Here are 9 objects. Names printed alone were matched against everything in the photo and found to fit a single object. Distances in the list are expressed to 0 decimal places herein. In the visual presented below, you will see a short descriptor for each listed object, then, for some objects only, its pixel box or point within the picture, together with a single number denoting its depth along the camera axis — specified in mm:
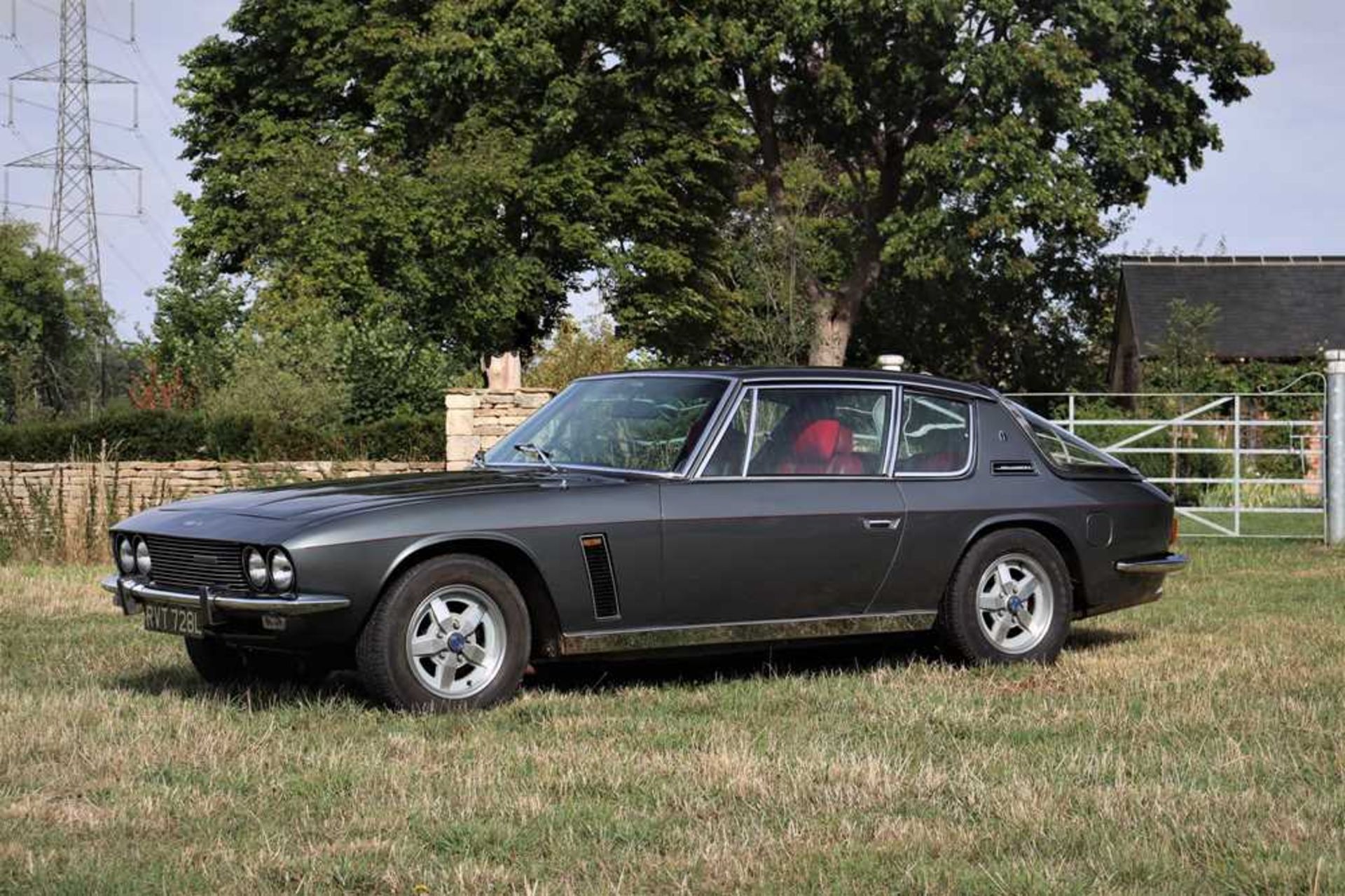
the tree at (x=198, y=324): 34656
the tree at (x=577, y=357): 33000
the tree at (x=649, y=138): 36406
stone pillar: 19109
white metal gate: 20812
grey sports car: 7859
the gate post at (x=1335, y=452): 18562
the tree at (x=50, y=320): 81188
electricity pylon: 65562
